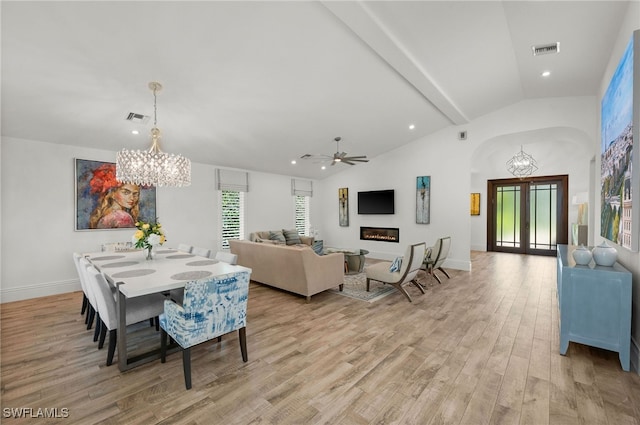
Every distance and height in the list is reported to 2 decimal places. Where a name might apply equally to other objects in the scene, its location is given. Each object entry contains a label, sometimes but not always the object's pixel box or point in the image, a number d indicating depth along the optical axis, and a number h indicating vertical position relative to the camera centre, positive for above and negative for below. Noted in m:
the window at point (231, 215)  7.02 -0.14
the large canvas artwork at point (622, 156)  2.29 +0.51
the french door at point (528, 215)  8.20 -0.18
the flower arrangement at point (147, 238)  3.45 -0.35
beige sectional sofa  4.30 -0.98
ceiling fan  5.62 +1.08
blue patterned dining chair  2.24 -0.89
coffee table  6.18 -1.19
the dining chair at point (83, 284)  3.21 -0.88
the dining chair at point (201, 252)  4.03 -0.64
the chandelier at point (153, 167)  3.48 +0.57
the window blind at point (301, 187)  8.75 +0.73
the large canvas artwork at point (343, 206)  8.92 +0.11
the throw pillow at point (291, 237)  7.86 -0.79
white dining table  2.45 -0.65
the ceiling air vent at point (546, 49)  3.45 +2.05
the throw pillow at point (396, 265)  4.54 -0.93
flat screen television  7.78 +0.22
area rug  4.58 -1.44
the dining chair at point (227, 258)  3.50 -0.63
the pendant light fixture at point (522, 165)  7.84 +1.30
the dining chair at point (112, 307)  2.53 -0.95
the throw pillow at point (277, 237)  7.54 -0.75
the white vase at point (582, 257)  2.79 -0.49
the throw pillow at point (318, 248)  5.18 -0.73
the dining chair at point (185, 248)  4.45 -0.63
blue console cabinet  2.43 -0.91
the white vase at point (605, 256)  2.66 -0.46
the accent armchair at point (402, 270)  4.33 -1.01
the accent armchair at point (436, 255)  5.32 -0.91
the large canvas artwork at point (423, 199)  7.00 +0.26
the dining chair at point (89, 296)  2.87 -0.93
